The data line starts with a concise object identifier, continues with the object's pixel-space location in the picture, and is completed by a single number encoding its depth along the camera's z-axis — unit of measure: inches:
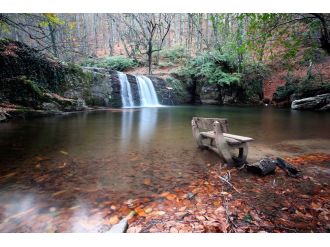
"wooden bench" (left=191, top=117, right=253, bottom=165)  151.3
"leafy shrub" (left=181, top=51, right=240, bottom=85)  768.6
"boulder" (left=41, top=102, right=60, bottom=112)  423.6
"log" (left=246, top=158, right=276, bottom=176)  131.0
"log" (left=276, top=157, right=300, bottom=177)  132.8
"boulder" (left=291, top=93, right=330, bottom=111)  549.8
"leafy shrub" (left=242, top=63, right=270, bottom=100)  788.0
